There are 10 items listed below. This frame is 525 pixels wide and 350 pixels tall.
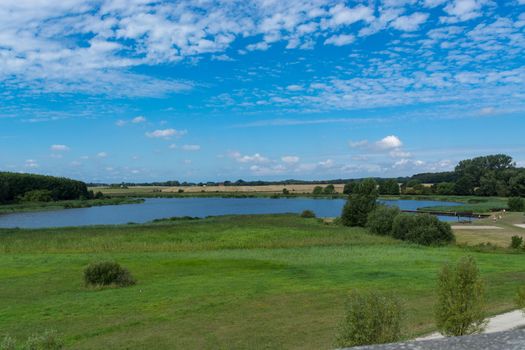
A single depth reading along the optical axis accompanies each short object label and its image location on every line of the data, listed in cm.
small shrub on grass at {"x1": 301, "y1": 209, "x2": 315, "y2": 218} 7745
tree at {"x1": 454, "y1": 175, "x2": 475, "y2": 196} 14738
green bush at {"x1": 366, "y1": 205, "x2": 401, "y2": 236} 5300
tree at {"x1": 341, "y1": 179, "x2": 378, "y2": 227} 6556
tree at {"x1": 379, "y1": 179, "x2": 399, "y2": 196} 16450
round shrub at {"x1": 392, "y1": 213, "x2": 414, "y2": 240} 4804
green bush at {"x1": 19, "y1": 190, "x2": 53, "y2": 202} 13900
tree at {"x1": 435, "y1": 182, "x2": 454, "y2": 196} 15258
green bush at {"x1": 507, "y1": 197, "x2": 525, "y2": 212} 8838
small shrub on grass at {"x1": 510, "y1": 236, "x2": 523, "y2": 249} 3878
